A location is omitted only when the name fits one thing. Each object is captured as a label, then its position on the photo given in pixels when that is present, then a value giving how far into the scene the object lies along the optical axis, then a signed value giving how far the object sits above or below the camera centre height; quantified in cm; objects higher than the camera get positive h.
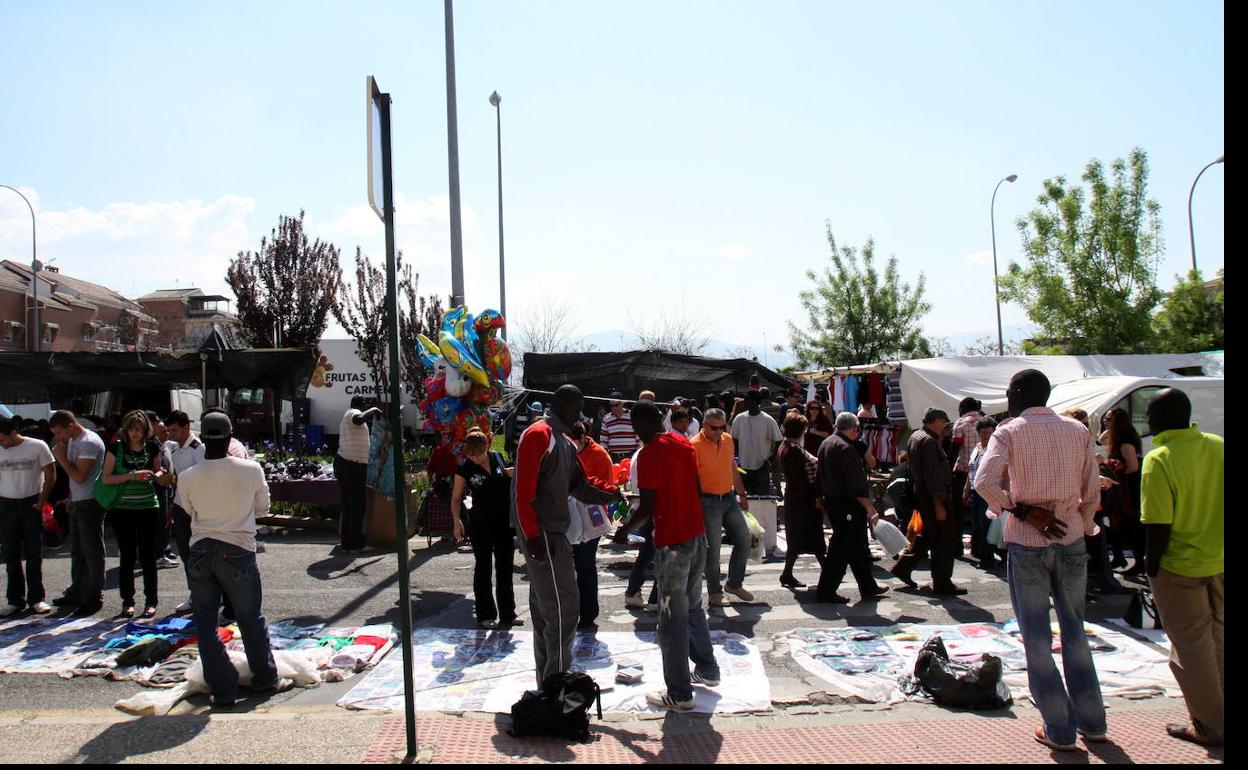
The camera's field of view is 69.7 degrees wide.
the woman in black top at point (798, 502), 892 -130
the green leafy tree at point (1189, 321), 2197 +108
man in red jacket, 541 -99
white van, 1221 -44
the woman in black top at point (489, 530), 759 -129
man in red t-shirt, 551 -102
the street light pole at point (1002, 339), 3262 +108
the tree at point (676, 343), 4059 +142
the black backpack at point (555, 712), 497 -186
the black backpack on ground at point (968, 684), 539 -192
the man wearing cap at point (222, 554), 575 -111
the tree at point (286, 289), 3077 +324
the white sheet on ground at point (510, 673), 566 -206
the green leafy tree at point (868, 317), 3147 +188
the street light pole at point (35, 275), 3862 +512
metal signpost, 437 +2
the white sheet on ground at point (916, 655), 577 -207
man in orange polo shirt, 772 -112
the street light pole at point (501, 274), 2742 +324
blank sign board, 423 +130
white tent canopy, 1526 -8
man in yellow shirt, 449 -94
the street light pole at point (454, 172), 1405 +333
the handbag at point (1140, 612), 696 -192
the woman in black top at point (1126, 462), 838 -91
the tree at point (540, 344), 3875 +144
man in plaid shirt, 464 -97
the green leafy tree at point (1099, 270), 2302 +252
